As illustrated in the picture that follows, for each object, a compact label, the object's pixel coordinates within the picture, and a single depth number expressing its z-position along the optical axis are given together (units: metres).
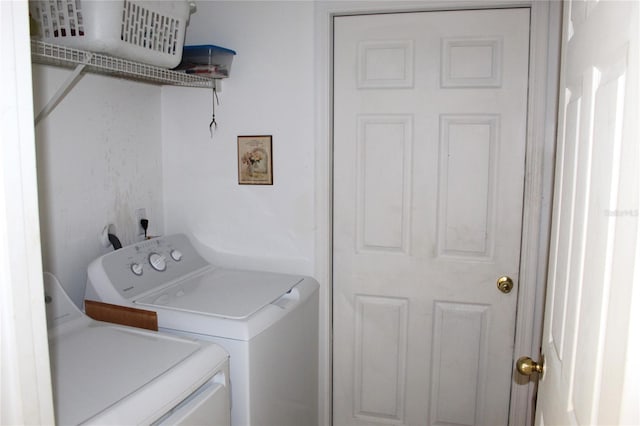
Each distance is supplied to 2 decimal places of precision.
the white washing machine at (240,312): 1.57
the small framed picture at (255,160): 2.18
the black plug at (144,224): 2.20
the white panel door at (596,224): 0.60
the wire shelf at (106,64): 1.42
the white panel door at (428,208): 1.95
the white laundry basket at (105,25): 1.49
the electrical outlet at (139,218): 2.19
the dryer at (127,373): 1.15
